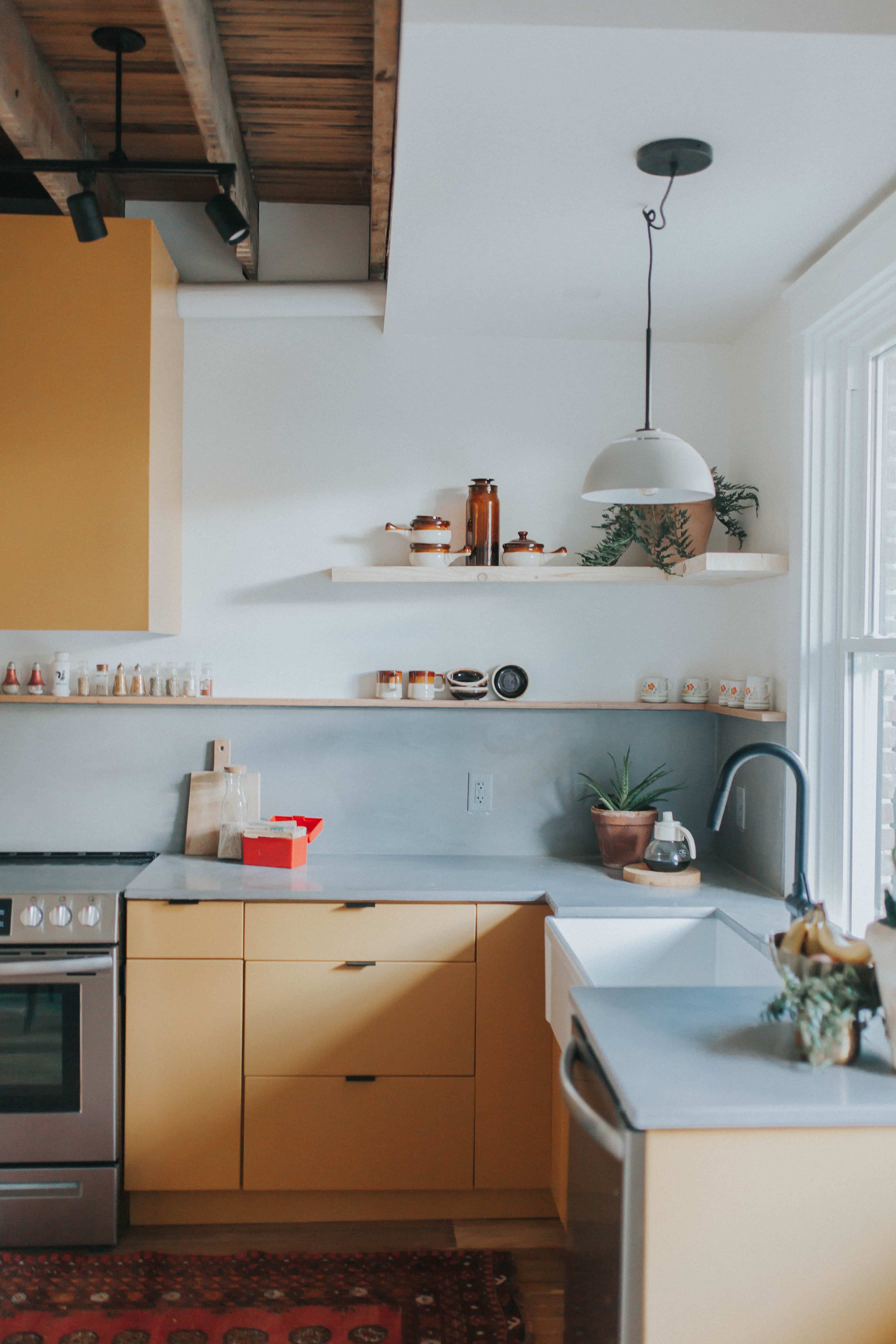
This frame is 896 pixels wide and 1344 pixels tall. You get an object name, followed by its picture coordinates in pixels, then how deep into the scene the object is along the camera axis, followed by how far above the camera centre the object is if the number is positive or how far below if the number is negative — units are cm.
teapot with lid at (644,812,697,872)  277 -51
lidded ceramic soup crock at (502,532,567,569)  300 +34
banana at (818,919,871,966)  149 -42
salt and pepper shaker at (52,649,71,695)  307 -3
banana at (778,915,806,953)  152 -42
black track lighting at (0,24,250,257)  221 +110
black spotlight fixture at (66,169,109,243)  223 +102
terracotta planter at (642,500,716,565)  297 +44
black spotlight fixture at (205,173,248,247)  230 +104
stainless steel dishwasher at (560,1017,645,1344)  135 -84
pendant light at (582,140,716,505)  193 +43
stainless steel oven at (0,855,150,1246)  253 -104
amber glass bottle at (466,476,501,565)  307 +45
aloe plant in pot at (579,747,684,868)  296 -46
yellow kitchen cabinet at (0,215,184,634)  276 +65
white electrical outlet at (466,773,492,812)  317 -39
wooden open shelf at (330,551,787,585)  295 +27
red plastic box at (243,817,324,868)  289 -55
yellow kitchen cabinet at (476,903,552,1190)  266 -104
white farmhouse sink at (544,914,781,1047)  240 -70
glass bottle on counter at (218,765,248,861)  298 -46
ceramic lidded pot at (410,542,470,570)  299 +33
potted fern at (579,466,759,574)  296 +43
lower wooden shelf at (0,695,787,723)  306 -12
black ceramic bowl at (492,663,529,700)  319 -6
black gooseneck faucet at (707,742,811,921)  178 -23
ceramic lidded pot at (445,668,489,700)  314 -6
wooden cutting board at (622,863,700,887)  275 -58
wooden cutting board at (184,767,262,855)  307 -46
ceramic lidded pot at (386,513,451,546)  301 +41
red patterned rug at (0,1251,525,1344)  223 -150
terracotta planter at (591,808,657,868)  296 -50
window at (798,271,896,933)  237 +16
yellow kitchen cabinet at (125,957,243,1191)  262 -108
